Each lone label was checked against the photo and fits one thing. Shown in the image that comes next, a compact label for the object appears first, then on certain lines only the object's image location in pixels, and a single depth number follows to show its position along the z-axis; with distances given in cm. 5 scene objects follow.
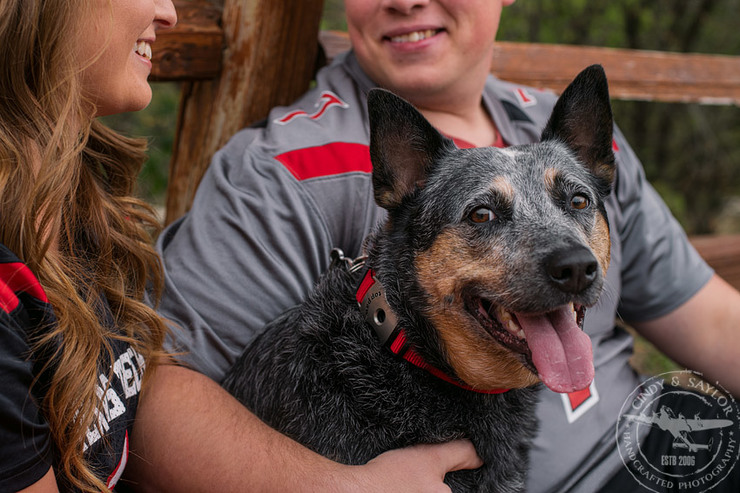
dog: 92
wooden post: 116
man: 99
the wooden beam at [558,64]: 116
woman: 82
